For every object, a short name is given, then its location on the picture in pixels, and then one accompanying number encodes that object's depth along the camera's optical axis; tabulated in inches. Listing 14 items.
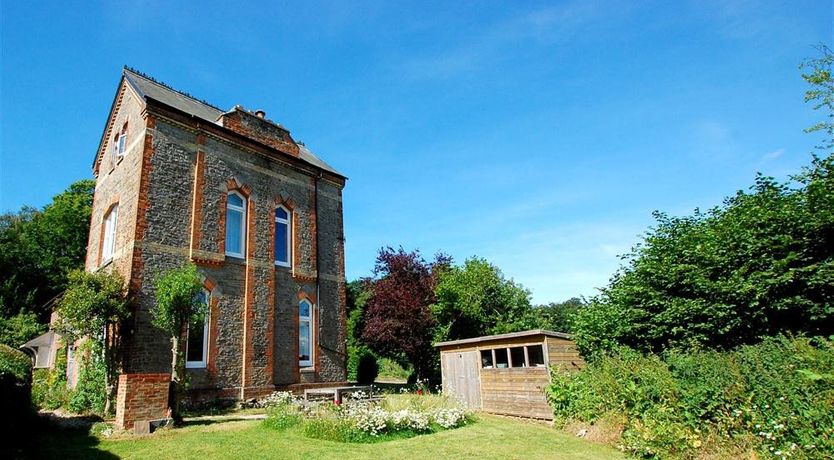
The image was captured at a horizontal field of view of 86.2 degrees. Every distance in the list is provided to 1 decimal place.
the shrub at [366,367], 1105.4
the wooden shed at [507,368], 551.2
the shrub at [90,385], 507.8
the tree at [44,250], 1280.8
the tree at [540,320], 903.8
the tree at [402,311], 844.6
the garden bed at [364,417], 399.9
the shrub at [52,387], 579.8
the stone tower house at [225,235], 550.3
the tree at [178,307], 472.7
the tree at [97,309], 474.3
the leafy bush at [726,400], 278.4
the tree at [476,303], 856.9
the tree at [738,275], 421.4
